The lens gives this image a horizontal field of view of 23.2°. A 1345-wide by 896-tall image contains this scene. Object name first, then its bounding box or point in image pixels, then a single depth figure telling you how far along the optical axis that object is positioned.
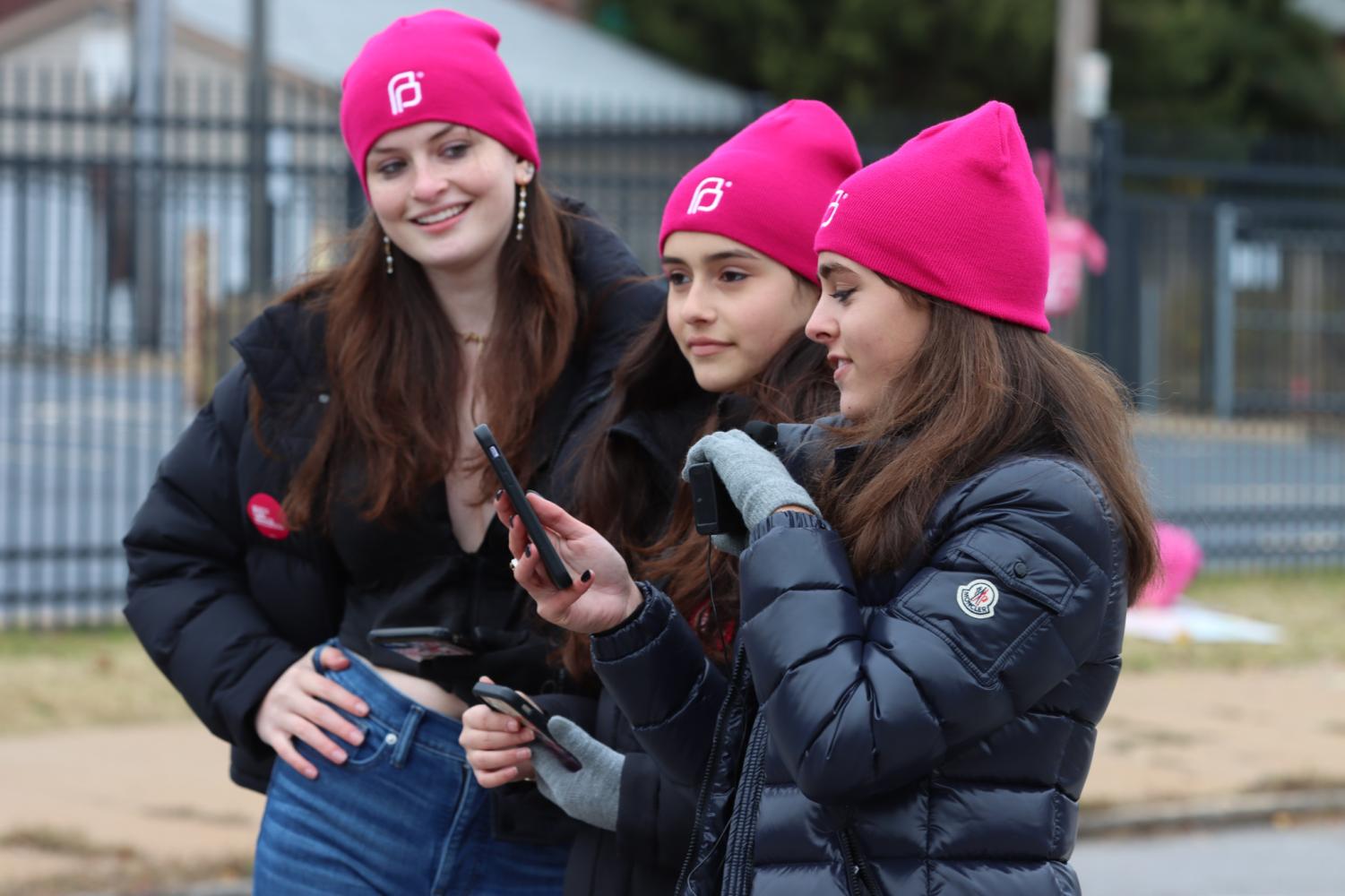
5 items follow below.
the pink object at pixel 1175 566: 17.42
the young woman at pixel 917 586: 3.70
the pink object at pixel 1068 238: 20.49
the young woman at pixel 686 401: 4.66
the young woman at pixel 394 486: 5.14
